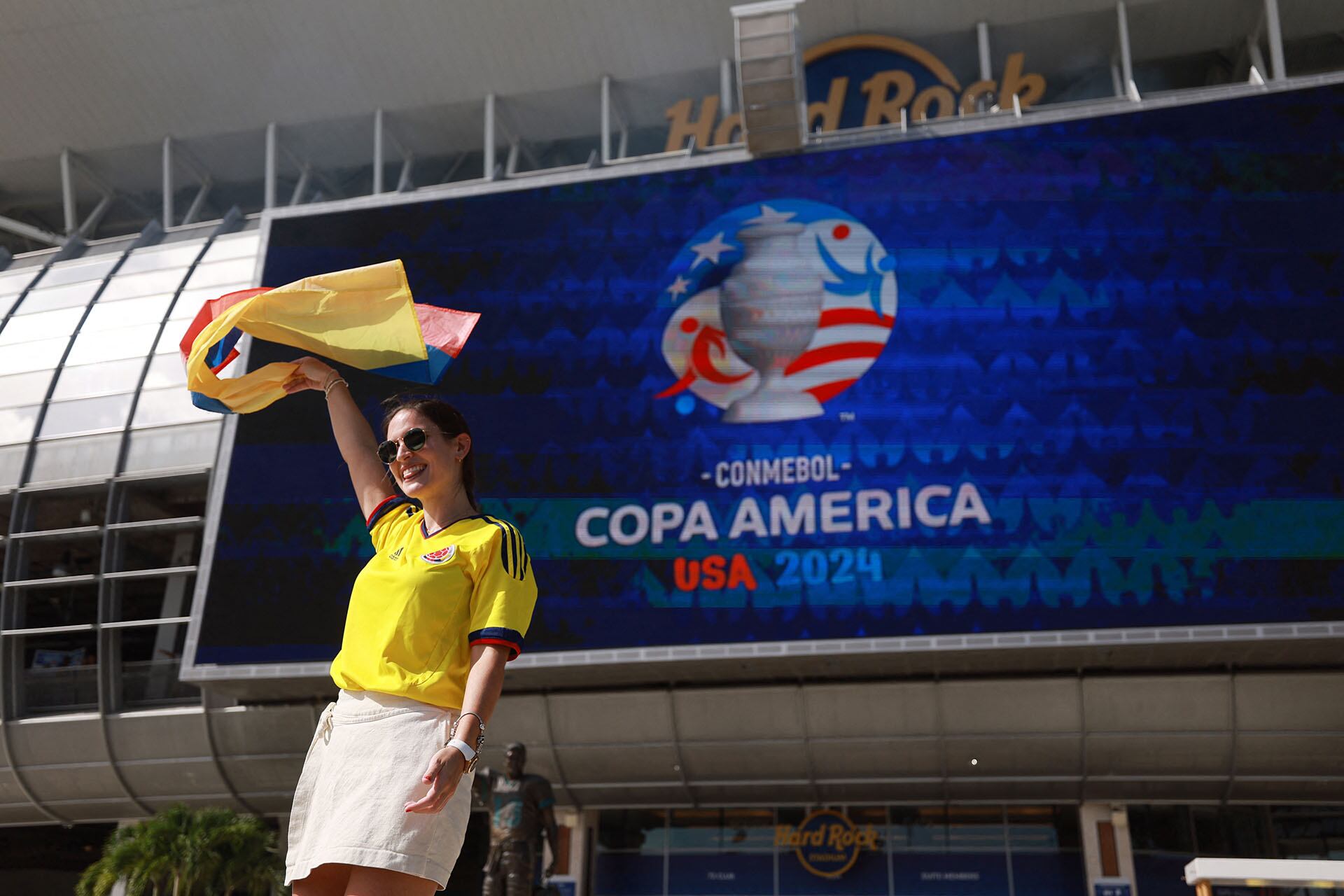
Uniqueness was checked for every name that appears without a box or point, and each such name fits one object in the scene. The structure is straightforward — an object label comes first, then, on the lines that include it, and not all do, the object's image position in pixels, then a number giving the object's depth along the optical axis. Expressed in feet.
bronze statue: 34.99
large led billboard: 44.70
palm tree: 46.96
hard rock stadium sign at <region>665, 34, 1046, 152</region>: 64.59
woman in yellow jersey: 8.93
